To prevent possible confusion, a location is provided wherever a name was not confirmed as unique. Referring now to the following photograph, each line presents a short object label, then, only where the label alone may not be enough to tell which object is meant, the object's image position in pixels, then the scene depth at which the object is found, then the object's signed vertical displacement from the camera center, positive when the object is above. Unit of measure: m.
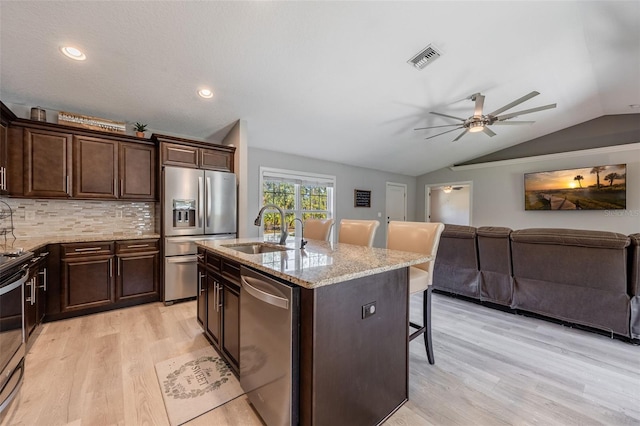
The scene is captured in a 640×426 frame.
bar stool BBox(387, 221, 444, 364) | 1.99 -0.31
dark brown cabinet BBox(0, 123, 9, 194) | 2.47 +0.54
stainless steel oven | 1.54 -0.74
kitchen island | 1.12 -0.59
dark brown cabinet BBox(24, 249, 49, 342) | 2.14 -0.74
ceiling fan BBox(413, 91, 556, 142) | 3.28 +1.21
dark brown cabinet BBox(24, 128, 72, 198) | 2.70 +0.52
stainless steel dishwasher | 1.16 -0.68
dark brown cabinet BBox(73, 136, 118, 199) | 2.95 +0.52
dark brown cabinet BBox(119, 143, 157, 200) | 3.21 +0.52
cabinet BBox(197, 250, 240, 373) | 1.71 -0.69
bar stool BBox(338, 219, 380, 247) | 2.45 -0.20
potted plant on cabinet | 3.31 +1.07
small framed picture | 6.18 +0.33
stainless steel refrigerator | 3.20 -0.07
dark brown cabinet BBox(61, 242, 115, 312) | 2.76 -0.71
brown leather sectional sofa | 2.28 -0.63
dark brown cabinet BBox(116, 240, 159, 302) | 3.04 -0.70
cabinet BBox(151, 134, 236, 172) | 3.27 +0.78
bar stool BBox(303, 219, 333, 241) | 2.90 -0.20
